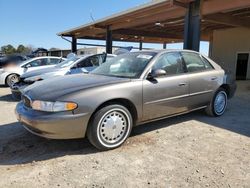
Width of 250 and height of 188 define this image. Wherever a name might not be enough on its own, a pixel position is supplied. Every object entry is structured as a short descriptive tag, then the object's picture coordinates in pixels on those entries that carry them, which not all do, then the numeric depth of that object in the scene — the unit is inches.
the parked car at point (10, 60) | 365.3
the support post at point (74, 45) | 696.4
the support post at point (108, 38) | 522.5
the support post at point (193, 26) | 304.7
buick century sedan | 109.4
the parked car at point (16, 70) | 350.8
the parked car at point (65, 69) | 237.9
